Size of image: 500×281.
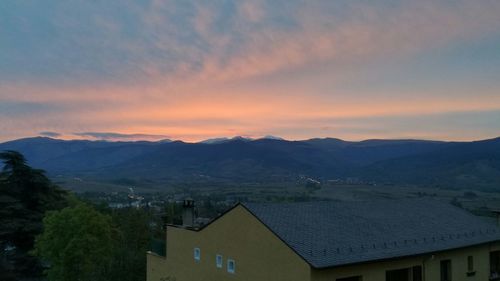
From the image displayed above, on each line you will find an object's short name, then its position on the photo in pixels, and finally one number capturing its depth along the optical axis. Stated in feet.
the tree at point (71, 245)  108.99
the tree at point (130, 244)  119.09
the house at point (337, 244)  65.98
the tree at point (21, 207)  135.13
